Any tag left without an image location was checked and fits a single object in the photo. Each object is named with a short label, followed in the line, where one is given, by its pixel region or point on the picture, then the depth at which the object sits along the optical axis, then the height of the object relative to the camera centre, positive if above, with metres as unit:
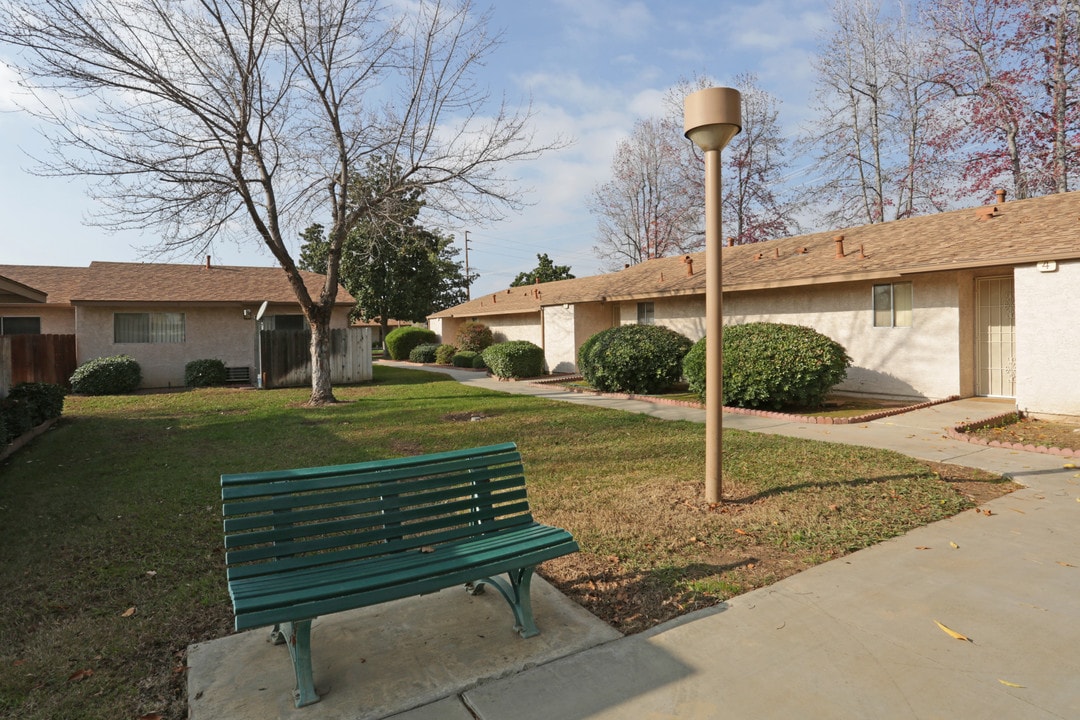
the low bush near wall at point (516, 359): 20.83 -0.29
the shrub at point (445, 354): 30.90 -0.09
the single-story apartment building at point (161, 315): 19.08 +1.43
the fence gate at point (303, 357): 18.81 -0.11
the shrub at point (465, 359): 27.44 -0.33
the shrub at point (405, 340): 35.12 +0.76
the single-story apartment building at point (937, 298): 9.46 +1.02
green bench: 2.70 -1.07
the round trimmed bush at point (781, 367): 11.16 -0.37
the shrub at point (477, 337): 28.25 +0.70
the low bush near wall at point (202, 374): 19.17 -0.59
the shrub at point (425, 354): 32.66 -0.07
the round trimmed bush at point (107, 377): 17.27 -0.58
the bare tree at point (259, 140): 11.32 +4.94
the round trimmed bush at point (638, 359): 14.97 -0.24
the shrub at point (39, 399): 10.23 -0.75
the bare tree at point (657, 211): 32.62 +8.09
